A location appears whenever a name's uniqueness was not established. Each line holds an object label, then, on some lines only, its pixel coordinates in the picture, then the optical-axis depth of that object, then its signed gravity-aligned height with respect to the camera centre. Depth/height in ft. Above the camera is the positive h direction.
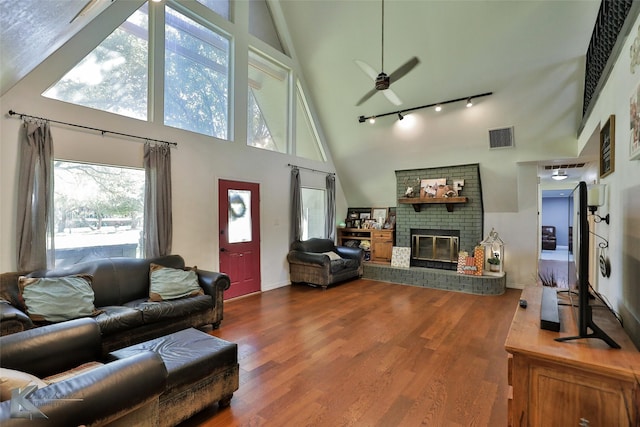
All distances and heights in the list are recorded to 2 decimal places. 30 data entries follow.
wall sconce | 7.68 +0.43
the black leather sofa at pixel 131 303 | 8.80 -3.14
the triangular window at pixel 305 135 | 20.89 +5.78
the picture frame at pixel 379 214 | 23.85 -0.09
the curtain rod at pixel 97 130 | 9.49 +3.22
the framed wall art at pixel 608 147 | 7.25 +1.75
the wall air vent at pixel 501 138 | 16.63 +4.34
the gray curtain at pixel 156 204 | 12.34 +0.40
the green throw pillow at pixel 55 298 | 8.41 -2.53
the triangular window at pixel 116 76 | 10.84 +5.49
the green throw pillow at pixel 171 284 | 10.93 -2.72
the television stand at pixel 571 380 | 4.25 -2.64
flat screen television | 5.05 -1.15
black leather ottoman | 6.00 -3.49
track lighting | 15.82 +6.24
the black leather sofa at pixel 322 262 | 18.02 -3.20
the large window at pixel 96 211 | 10.61 +0.10
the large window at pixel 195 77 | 13.74 +6.85
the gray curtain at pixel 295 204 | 19.35 +0.61
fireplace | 20.39 -2.55
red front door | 15.57 -1.19
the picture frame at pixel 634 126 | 5.35 +1.64
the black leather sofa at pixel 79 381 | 3.63 -2.58
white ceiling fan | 11.30 +5.65
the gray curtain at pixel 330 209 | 22.53 +0.31
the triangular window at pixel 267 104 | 17.71 +6.99
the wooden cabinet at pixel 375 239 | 22.59 -2.12
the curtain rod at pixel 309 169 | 19.38 +3.16
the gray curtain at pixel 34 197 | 9.37 +0.55
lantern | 18.45 -2.61
